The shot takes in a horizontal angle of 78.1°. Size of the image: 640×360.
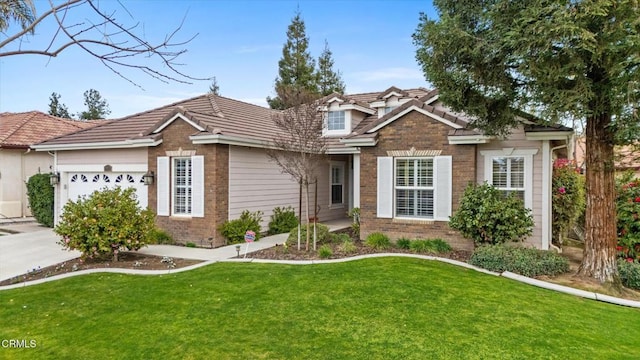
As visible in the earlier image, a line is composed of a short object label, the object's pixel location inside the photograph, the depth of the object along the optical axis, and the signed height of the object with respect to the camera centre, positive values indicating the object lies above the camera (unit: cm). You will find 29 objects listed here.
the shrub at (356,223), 1288 -146
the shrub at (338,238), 1139 -171
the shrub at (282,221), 1393 -151
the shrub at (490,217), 920 -87
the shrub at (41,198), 1599 -83
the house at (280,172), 1020 +42
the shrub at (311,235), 1113 -160
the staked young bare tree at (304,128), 1035 +137
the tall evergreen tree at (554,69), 600 +197
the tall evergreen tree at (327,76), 3553 +946
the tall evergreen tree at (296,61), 3497 +1068
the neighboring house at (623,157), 707 +46
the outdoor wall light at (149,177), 1266 +5
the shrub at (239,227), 1180 -148
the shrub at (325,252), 971 -181
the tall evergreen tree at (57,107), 5050 +918
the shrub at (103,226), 924 -114
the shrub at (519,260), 823 -171
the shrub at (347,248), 1020 -179
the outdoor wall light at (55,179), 1516 -4
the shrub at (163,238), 1220 -184
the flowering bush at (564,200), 1072 -51
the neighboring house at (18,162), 1845 +75
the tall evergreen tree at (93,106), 5184 +959
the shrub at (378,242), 1081 -171
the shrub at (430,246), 1025 -173
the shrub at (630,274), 762 -181
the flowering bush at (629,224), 879 -97
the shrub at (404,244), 1064 -173
